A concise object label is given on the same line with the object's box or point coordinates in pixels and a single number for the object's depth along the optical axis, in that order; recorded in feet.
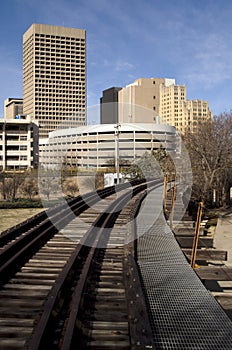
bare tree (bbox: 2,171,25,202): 128.36
